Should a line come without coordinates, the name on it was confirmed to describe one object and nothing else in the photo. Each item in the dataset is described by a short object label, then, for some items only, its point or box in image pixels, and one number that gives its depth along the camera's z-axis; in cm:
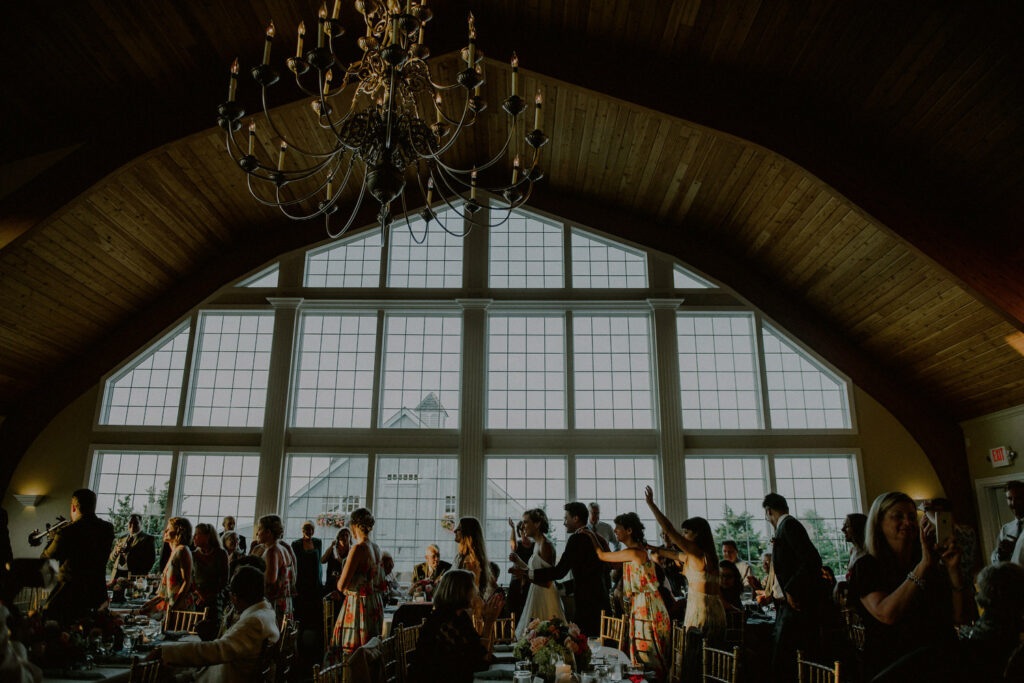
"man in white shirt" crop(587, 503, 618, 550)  853
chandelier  361
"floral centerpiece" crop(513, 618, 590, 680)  299
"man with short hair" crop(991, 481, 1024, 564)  509
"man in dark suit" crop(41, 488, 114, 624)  400
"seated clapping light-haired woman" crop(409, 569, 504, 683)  280
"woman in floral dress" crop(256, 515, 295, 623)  494
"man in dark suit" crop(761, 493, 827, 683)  419
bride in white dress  507
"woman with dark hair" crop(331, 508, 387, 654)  502
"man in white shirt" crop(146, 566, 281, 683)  282
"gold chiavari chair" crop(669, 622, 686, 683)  355
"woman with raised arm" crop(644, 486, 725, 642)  427
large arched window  949
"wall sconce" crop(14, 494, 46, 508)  929
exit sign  825
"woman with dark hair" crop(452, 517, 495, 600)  439
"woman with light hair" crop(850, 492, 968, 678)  214
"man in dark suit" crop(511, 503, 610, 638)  484
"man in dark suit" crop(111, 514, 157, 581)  643
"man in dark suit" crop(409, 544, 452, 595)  707
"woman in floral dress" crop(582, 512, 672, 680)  405
